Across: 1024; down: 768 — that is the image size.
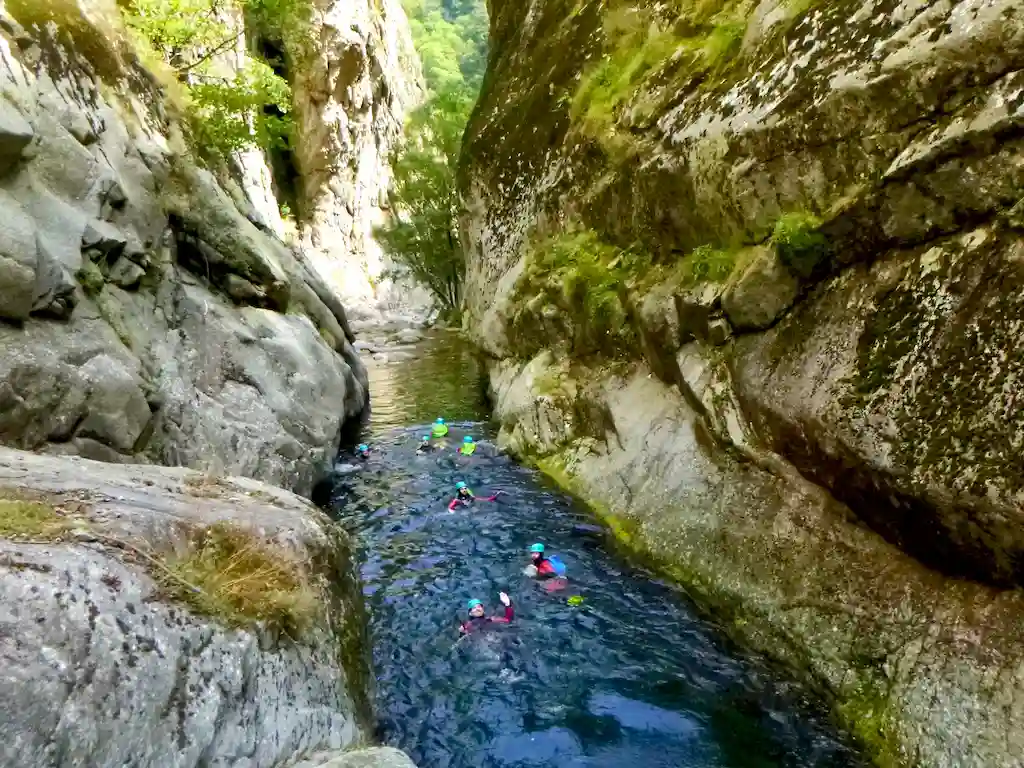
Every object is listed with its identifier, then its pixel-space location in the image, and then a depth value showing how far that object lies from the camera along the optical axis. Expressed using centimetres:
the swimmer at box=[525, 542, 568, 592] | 892
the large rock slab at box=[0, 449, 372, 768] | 356
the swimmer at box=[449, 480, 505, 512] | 1198
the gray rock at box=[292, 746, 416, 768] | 461
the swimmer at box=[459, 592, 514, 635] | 801
